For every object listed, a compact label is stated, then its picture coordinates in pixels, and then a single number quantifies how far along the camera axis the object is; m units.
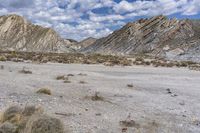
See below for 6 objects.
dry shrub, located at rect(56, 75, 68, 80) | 10.03
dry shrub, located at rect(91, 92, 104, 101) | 6.48
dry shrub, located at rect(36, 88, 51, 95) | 6.76
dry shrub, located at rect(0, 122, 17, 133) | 3.52
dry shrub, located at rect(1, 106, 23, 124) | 3.91
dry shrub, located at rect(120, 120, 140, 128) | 4.65
